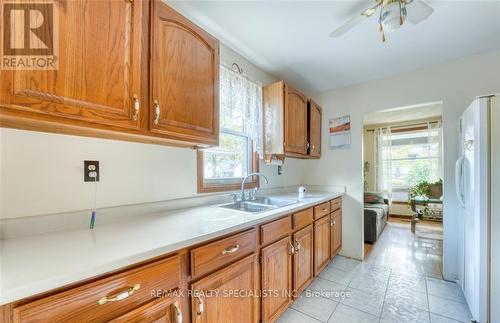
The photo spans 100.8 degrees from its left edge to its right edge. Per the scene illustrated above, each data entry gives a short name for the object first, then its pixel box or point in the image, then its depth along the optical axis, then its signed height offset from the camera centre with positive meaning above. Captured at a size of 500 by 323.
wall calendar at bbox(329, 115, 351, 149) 2.86 +0.44
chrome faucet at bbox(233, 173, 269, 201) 1.98 -0.30
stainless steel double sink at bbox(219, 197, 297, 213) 1.85 -0.39
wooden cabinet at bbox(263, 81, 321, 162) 2.21 +0.47
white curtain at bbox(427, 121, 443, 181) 4.50 +0.55
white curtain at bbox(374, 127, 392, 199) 5.13 +0.03
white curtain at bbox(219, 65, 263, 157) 1.88 +0.57
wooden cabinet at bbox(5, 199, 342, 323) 0.63 -0.54
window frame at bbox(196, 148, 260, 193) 1.73 -0.18
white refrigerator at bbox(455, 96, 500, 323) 1.41 -0.32
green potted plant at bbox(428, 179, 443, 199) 3.70 -0.49
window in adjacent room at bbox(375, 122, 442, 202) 4.61 +0.13
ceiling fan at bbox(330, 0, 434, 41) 1.30 +0.98
